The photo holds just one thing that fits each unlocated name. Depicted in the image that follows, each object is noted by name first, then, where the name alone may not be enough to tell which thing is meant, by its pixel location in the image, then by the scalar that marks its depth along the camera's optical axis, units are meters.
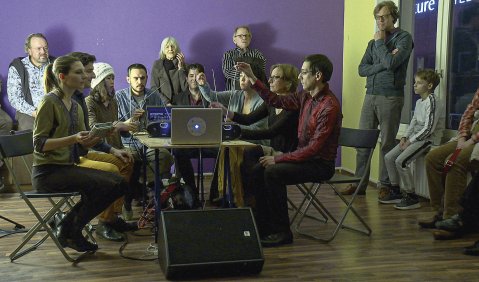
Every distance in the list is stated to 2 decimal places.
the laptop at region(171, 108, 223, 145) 3.46
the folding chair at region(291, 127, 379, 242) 3.87
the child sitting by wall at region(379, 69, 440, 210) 4.78
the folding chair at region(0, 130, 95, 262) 3.27
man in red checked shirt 3.63
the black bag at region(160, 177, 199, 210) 4.11
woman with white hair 5.91
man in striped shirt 6.26
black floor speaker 3.01
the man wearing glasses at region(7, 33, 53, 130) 5.77
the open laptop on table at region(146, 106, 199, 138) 3.83
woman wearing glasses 4.09
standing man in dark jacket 5.09
